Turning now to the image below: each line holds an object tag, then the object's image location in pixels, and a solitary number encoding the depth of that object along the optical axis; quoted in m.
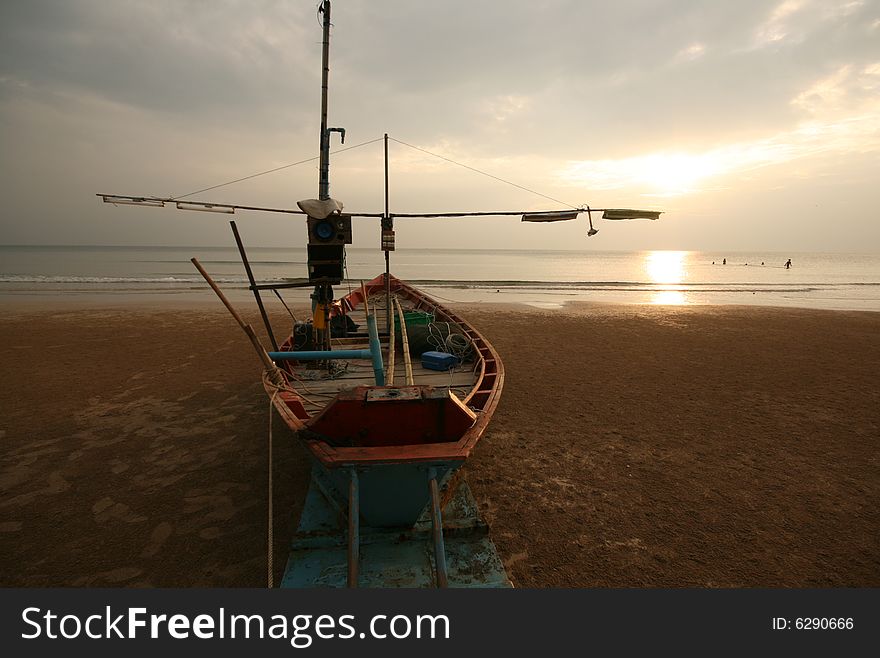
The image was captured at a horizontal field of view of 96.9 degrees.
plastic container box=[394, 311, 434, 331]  9.17
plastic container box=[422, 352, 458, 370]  6.95
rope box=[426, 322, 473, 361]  7.64
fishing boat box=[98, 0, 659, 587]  3.27
